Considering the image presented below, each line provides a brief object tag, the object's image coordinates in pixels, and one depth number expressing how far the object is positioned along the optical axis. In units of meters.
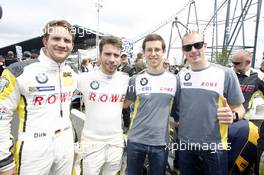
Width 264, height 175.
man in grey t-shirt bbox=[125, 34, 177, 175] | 1.60
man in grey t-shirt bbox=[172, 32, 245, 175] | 1.52
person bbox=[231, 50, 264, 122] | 2.23
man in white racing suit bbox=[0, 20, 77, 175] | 1.27
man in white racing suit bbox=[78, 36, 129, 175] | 1.60
